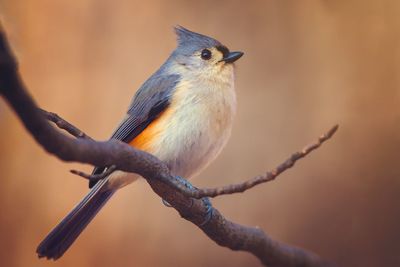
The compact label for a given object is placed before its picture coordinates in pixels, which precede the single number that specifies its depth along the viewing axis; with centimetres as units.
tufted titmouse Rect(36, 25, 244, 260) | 273
